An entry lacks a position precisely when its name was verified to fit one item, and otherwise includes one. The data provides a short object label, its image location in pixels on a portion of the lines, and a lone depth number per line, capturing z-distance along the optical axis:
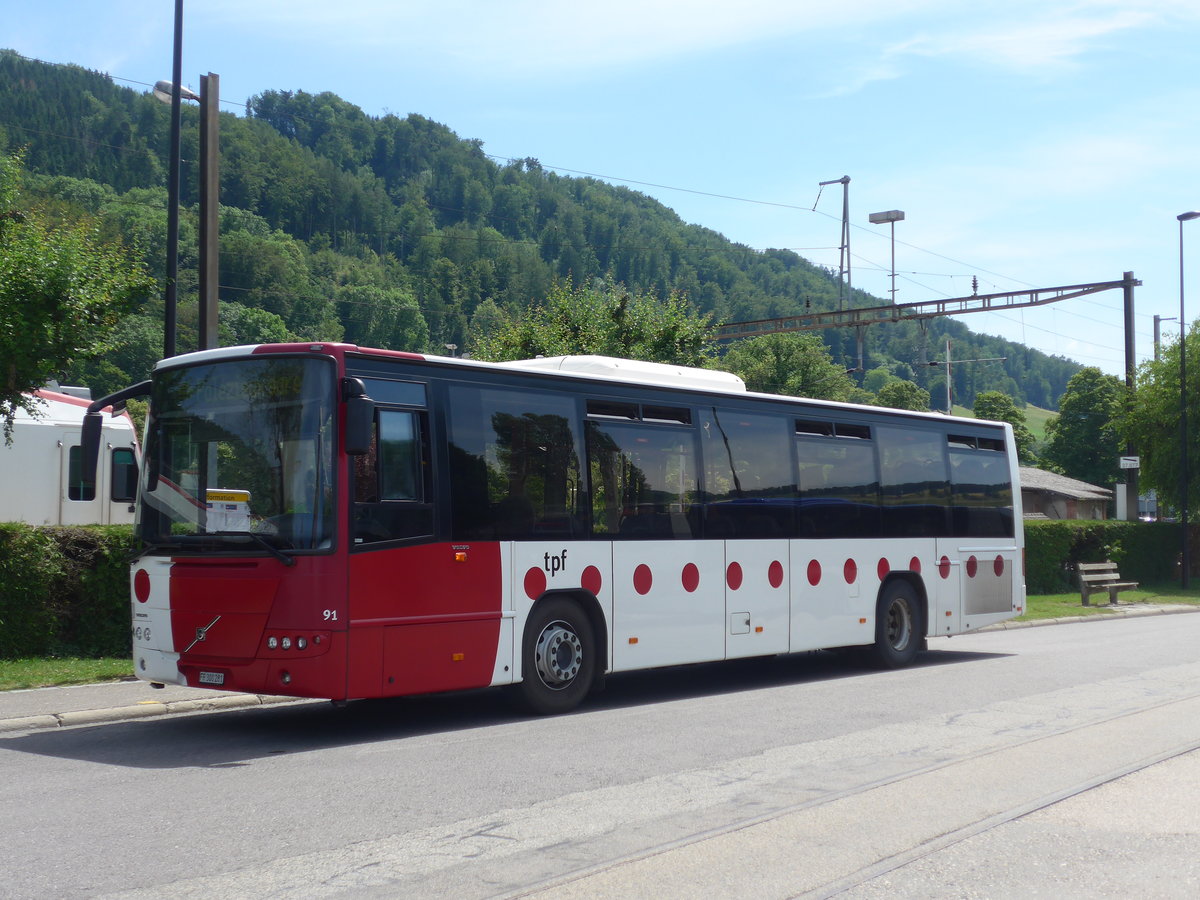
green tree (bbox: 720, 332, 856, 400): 80.94
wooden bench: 30.38
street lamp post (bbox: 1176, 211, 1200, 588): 38.16
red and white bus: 9.91
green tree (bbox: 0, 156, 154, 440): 14.30
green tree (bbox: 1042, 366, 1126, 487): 94.06
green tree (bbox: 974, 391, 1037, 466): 112.87
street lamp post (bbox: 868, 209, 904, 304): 52.69
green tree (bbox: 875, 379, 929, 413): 112.81
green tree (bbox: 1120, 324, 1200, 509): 41.56
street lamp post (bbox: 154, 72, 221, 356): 15.25
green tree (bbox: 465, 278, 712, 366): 29.39
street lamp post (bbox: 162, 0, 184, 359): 15.77
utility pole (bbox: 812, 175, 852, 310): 60.91
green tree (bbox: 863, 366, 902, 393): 156.00
